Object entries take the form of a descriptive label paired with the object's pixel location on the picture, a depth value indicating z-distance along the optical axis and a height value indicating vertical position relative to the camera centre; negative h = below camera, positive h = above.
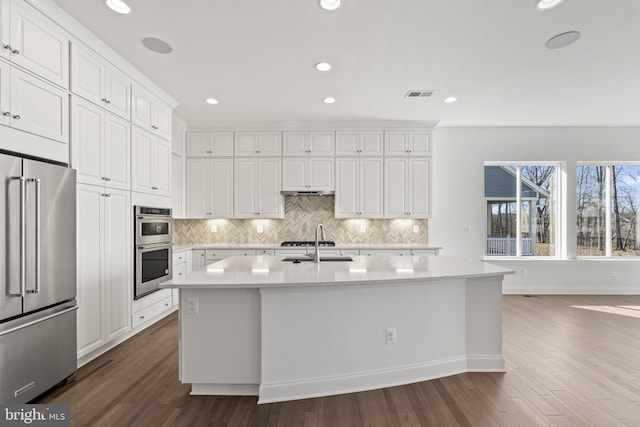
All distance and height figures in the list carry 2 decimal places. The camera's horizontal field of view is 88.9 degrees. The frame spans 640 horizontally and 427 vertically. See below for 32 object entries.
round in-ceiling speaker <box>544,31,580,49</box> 2.74 +1.53
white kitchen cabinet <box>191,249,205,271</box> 5.06 -0.59
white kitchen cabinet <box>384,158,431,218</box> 5.31 +0.50
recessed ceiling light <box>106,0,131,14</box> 2.37 +1.59
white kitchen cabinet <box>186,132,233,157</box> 5.40 +1.24
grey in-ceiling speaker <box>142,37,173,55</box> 2.86 +1.58
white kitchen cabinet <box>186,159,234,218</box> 5.40 +0.53
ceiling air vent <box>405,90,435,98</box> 3.98 +1.55
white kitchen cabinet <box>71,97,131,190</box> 2.71 +0.68
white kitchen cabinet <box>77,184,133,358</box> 2.76 -0.41
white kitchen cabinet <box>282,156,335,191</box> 5.33 +0.74
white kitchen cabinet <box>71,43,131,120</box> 2.70 +1.27
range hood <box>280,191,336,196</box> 5.34 +0.43
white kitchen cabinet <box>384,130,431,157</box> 5.32 +1.25
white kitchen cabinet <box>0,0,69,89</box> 2.11 +1.26
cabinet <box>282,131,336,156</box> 5.33 +1.24
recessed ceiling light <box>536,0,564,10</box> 2.32 +1.53
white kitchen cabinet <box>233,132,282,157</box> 5.36 +1.24
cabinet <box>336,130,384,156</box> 5.32 +1.21
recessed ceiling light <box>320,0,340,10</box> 2.31 +1.54
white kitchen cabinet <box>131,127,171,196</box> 3.54 +0.67
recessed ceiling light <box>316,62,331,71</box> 3.25 +1.55
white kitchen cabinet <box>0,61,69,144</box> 2.09 +0.82
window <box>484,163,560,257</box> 5.79 +0.14
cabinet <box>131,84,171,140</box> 3.54 +1.27
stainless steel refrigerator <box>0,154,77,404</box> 2.01 -0.38
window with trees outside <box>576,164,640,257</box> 5.77 +0.14
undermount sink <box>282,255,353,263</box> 3.29 -0.41
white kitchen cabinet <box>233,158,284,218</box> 5.36 +0.51
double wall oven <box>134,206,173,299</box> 3.53 -0.32
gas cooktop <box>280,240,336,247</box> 5.25 -0.40
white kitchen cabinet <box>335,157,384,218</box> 5.31 +0.51
